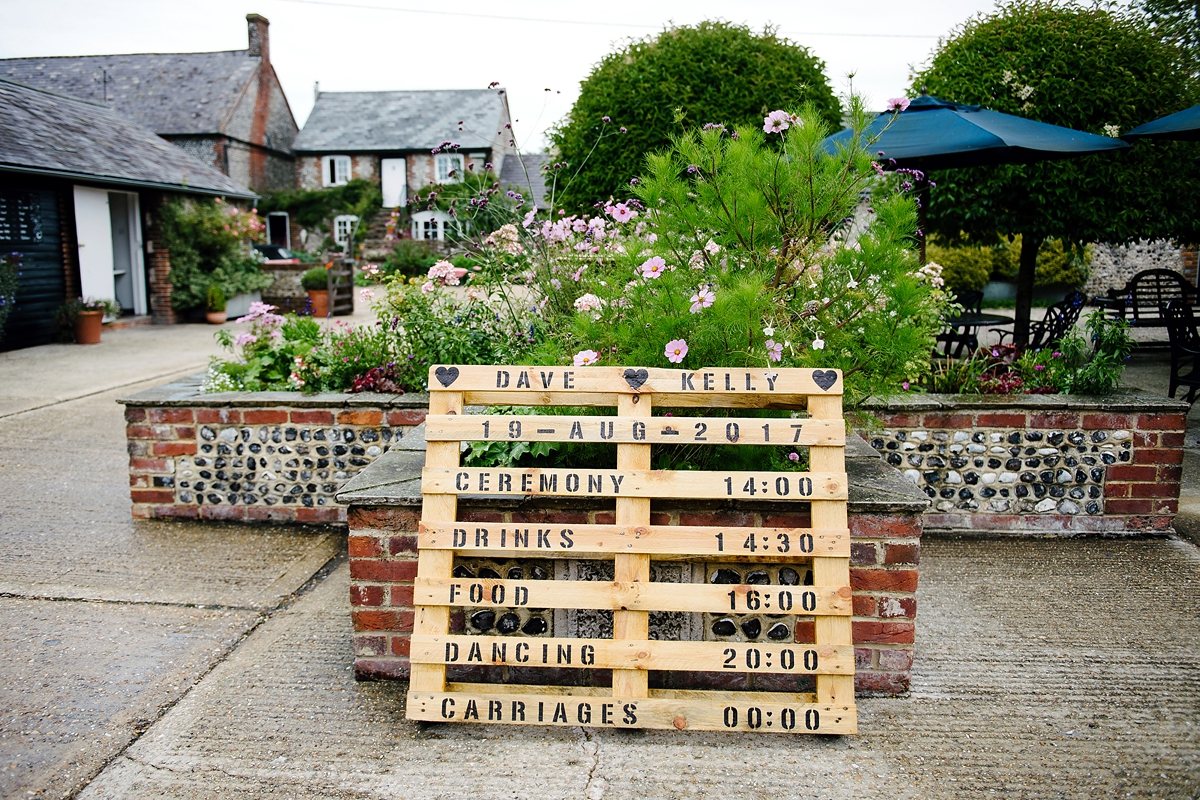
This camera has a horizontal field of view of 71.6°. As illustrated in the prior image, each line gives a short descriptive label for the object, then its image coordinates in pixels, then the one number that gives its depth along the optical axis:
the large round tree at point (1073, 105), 7.54
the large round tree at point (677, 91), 7.55
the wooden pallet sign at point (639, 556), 2.45
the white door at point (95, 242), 13.21
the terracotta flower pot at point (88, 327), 11.83
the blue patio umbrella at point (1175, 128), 5.75
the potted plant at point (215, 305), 15.52
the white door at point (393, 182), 33.62
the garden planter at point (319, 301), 15.60
